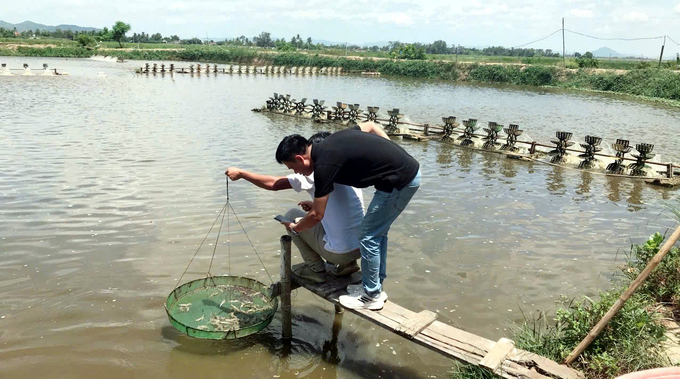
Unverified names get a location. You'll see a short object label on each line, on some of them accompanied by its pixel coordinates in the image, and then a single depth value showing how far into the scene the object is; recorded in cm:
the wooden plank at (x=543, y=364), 344
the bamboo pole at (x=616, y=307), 342
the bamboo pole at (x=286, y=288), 466
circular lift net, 443
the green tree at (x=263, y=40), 16625
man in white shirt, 424
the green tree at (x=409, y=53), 7462
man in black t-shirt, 373
